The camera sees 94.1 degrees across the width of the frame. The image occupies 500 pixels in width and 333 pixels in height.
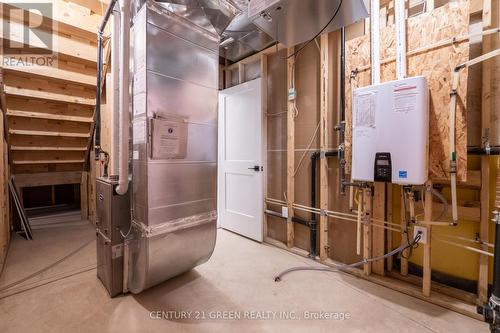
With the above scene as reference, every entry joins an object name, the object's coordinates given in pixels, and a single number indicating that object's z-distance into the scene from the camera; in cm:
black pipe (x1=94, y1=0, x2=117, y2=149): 205
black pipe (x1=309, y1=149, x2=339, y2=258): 253
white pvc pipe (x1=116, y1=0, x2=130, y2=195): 159
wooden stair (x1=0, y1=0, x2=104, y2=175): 238
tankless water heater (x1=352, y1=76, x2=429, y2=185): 158
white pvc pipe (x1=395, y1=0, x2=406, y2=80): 177
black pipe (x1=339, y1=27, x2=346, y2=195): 217
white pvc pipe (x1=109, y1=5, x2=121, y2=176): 175
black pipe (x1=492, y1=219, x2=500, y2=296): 128
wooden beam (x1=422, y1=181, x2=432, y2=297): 177
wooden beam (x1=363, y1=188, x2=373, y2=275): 208
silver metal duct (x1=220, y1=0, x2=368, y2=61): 159
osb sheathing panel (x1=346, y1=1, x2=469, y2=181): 157
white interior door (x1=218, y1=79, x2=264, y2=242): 302
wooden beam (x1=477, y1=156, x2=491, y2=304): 164
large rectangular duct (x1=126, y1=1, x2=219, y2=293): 161
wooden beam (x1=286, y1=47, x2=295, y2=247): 271
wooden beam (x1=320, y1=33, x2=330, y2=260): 238
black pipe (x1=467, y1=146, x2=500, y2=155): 156
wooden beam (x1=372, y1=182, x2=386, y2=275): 207
